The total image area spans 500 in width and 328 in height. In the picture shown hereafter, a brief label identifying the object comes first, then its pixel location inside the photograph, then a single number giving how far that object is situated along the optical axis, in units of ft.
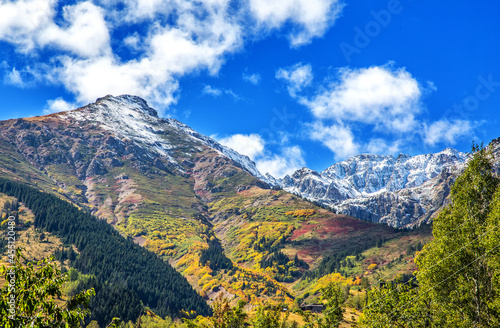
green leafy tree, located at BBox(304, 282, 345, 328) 113.80
